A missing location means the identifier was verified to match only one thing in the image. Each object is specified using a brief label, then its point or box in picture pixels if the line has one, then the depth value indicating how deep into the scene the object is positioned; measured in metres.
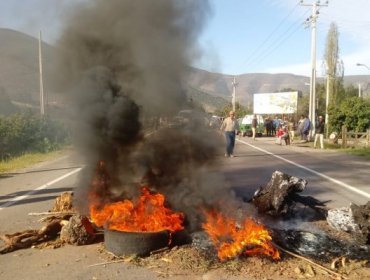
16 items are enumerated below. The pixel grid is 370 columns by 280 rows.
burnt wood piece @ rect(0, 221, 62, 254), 5.63
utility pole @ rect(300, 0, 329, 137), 29.10
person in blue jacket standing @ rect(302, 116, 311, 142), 26.75
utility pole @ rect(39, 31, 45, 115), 27.97
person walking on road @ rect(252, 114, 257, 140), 31.76
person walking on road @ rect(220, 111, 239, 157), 16.23
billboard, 54.22
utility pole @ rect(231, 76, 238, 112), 51.78
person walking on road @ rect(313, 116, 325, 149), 21.75
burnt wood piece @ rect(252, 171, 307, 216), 7.20
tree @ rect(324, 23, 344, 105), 51.91
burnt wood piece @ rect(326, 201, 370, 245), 5.91
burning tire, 5.21
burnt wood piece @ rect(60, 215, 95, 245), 5.76
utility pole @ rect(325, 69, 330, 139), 45.43
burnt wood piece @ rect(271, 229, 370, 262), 5.30
